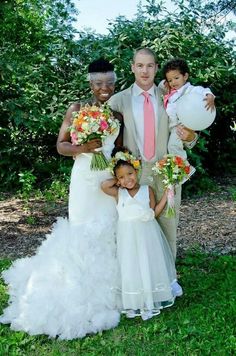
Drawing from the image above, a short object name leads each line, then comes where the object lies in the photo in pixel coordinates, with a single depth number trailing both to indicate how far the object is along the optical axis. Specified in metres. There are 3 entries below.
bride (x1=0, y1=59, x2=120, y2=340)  3.84
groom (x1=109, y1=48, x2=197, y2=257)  3.89
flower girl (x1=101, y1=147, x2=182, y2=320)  3.93
